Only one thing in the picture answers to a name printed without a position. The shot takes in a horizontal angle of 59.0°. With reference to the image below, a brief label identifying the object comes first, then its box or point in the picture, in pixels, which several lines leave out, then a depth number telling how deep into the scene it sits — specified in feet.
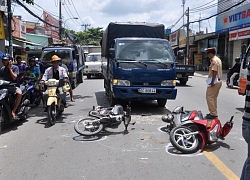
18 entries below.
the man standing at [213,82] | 16.96
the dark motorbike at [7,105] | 15.12
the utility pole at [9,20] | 31.47
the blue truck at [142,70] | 19.81
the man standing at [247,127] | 6.83
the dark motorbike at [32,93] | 20.63
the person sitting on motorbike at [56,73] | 18.63
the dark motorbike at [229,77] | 36.94
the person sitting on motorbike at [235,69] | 36.55
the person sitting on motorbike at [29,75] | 22.16
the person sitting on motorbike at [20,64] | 24.64
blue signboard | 53.25
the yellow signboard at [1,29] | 35.03
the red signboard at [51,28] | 87.99
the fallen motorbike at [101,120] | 14.16
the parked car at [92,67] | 55.63
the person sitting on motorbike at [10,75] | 16.27
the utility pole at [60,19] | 82.31
